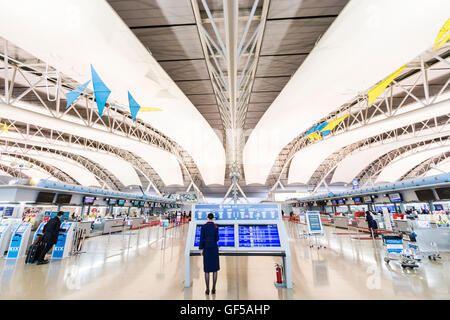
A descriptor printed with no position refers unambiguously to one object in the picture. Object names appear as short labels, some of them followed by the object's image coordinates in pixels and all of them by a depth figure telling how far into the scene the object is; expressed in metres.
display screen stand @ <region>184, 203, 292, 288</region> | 4.42
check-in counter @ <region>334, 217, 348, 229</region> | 16.62
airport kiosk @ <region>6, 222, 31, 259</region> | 6.74
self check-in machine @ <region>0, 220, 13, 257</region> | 7.05
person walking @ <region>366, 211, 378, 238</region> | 11.16
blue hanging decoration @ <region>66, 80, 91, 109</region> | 8.41
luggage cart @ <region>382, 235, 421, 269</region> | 5.45
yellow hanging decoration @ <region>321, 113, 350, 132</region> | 12.13
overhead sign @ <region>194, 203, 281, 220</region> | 5.08
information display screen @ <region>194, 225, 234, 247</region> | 4.71
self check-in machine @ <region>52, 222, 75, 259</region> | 6.86
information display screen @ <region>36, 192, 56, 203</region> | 11.49
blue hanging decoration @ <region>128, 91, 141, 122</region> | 8.58
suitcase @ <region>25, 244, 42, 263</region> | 6.20
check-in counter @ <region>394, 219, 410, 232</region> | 10.38
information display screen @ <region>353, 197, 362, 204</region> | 18.64
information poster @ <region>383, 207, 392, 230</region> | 11.96
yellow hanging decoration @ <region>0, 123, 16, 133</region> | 14.75
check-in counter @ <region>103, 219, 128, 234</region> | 13.18
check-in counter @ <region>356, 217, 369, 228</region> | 15.58
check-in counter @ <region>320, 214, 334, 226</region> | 21.06
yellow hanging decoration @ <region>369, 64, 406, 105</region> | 7.95
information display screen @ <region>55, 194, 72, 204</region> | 12.73
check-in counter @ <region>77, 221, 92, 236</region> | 7.80
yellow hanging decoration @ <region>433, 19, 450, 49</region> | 5.63
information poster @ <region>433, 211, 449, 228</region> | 8.09
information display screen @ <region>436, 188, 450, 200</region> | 11.08
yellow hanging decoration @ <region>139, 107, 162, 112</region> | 11.54
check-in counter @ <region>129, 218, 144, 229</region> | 15.68
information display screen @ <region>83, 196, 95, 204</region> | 14.98
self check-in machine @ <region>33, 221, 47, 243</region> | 7.02
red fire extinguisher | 4.30
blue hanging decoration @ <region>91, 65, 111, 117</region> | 7.34
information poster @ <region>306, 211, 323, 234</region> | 9.71
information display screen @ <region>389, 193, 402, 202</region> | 14.06
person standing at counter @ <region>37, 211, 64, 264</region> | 6.19
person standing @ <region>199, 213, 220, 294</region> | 3.89
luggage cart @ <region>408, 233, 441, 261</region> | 6.33
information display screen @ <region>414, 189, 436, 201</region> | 11.94
